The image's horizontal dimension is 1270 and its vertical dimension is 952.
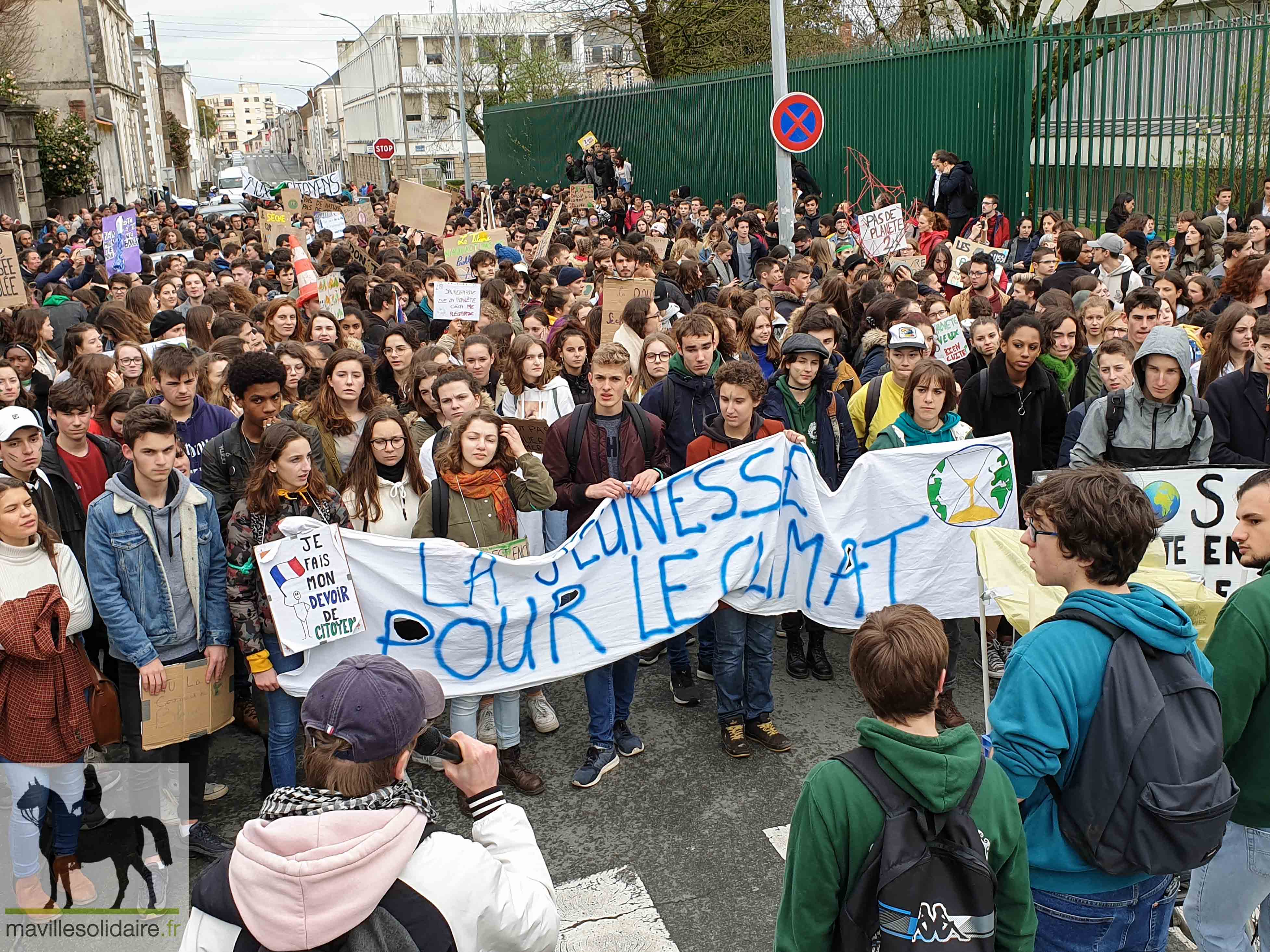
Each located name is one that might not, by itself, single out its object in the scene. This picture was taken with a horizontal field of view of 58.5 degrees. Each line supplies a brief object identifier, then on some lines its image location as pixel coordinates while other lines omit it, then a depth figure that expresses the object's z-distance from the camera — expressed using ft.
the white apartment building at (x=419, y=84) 246.27
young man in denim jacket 15.10
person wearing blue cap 6.71
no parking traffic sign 38.45
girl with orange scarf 16.88
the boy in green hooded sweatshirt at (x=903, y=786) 7.96
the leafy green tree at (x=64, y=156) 114.32
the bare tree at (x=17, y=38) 115.03
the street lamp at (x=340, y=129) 338.13
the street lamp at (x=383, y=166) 167.53
